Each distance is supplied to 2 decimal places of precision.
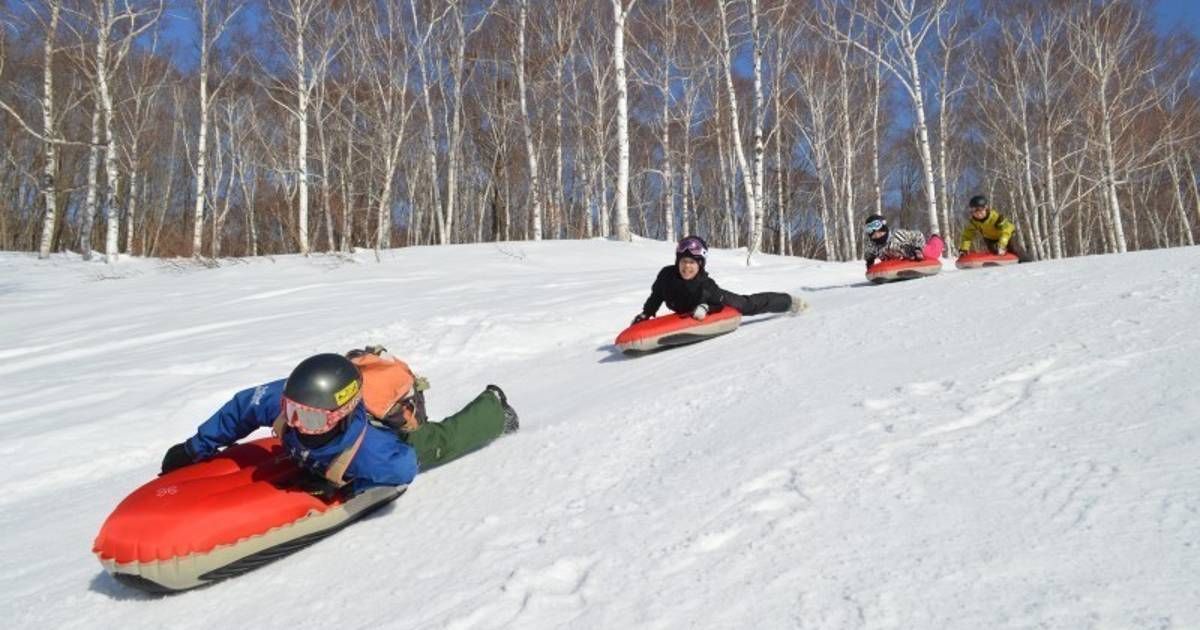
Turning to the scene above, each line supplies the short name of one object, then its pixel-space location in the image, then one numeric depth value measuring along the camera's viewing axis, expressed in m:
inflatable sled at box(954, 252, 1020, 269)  7.75
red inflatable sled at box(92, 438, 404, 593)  2.40
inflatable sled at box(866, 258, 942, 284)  6.98
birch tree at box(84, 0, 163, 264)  14.96
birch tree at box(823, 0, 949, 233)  15.55
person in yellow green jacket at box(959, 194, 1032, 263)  8.05
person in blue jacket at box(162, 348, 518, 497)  2.68
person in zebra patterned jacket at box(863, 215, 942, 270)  7.29
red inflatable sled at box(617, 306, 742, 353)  5.25
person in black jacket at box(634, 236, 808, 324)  5.60
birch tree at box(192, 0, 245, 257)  17.03
